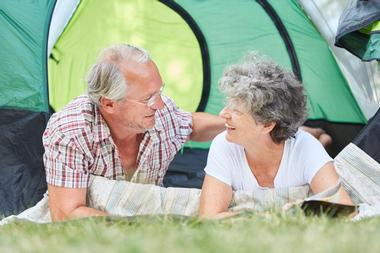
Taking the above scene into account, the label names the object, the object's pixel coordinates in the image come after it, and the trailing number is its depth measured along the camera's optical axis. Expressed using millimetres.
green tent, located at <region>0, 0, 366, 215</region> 6065
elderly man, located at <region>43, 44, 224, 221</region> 4699
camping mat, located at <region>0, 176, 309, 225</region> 4658
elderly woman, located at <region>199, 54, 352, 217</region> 4580
